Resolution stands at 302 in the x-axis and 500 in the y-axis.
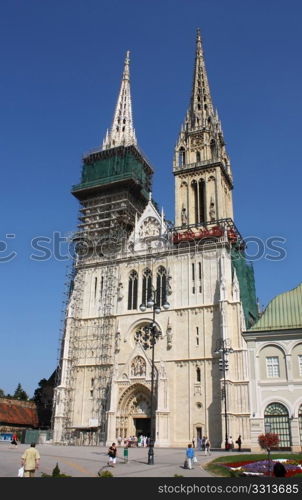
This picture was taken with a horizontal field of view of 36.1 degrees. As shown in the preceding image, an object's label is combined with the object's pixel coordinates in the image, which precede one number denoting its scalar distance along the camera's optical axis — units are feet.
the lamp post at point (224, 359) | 121.69
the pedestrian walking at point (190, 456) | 64.64
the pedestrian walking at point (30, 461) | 42.78
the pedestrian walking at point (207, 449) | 98.97
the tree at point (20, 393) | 282.97
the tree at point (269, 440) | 78.51
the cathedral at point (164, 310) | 138.31
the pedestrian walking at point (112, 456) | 67.56
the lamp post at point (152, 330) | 71.93
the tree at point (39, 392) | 217.75
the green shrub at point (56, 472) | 40.98
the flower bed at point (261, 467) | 52.63
